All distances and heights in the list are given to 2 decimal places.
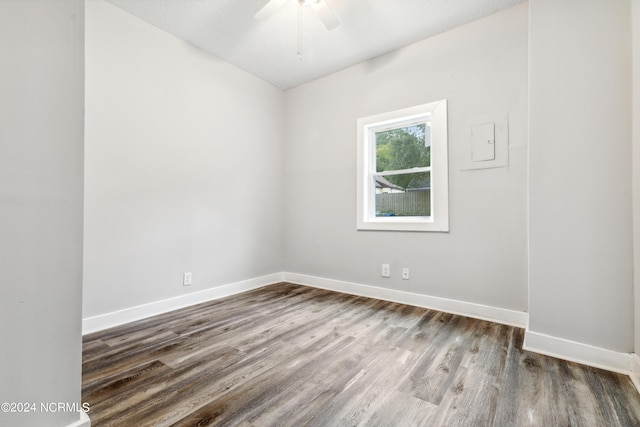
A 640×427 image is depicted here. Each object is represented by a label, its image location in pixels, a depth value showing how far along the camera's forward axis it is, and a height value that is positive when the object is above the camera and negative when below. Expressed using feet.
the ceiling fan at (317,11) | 6.88 +5.15
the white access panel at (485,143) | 8.08 +2.14
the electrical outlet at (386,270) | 10.13 -2.05
